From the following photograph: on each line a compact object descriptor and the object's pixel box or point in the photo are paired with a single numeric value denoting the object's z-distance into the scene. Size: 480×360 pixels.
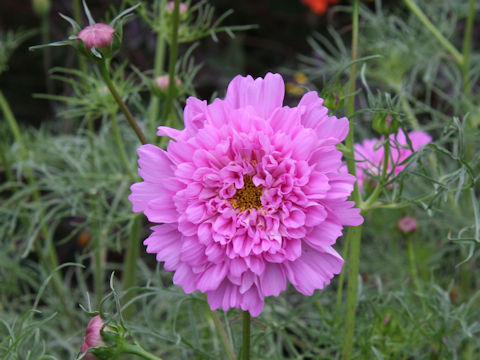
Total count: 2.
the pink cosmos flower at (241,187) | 0.34
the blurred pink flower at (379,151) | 0.54
